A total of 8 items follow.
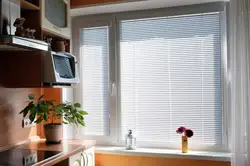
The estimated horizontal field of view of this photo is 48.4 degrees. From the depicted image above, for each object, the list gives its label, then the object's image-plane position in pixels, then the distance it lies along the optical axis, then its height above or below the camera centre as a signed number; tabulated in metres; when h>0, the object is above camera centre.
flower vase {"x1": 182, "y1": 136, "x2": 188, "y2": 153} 2.43 -0.48
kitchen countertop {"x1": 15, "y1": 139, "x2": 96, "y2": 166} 1.92 -0.46
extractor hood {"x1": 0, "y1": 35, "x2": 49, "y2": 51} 1.59 +0.29
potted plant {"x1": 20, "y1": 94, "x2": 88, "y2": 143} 2.21 -0.21
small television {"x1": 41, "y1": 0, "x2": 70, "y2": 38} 2.21 +0.62
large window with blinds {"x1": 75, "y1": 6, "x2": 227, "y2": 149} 2.49 +0.11
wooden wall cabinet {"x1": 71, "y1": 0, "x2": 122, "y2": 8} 2.55 +0.81
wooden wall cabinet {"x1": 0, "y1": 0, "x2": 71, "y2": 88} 2.15 +0.23
